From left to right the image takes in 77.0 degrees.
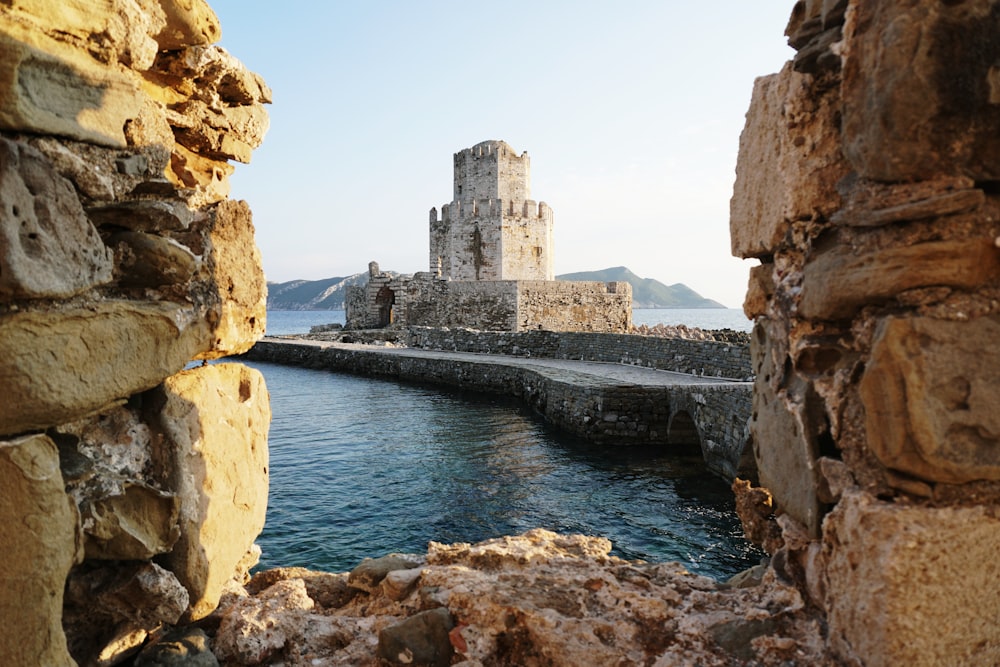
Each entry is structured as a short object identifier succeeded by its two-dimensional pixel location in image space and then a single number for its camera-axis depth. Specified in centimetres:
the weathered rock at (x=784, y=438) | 233
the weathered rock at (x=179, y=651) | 238
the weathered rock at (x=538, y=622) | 244
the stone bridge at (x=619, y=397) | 1142
